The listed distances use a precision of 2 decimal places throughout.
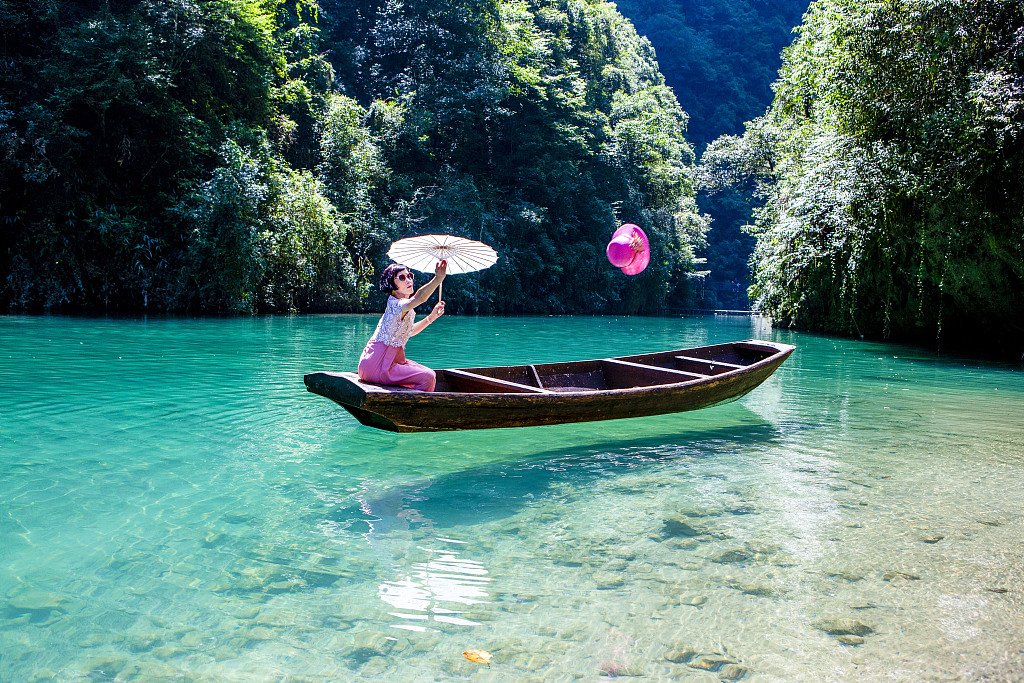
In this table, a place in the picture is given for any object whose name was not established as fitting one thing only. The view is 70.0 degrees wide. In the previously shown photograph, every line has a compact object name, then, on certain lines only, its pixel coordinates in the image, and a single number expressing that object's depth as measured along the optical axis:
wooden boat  5.23
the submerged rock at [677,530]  4.09
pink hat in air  10.94
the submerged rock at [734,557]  3.69
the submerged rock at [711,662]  2.71
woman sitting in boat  5.58
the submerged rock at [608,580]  3.38
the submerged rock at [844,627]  2.98
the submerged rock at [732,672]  2.64
